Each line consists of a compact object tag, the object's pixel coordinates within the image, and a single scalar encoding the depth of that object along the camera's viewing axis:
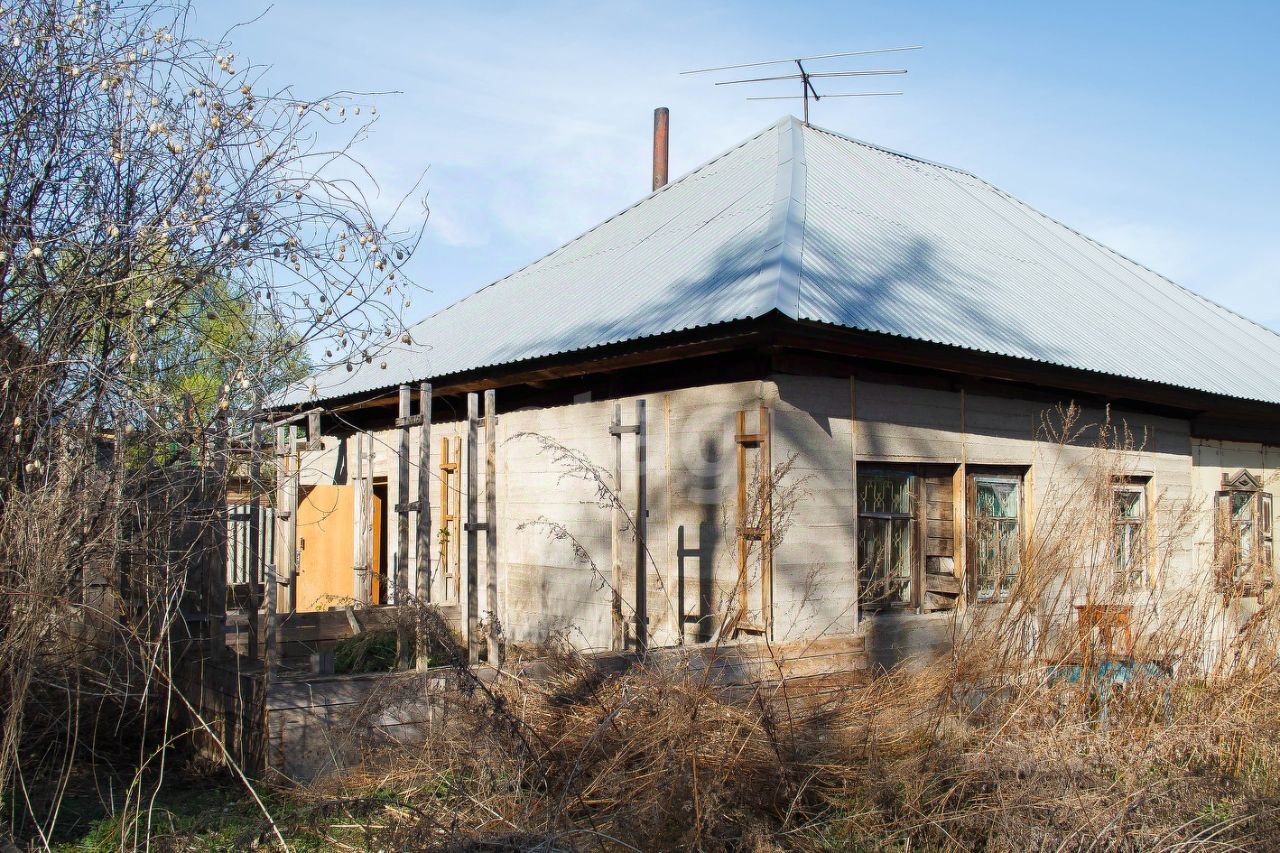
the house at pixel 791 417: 8.05
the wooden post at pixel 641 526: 8.20
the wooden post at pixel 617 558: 7.77
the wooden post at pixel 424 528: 7.09
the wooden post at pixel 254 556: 6.93
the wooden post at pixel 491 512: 7.33
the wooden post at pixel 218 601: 7.54
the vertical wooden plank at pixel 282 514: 6.85
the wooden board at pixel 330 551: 13.10
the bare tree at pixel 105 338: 5.52
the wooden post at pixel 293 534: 6.98
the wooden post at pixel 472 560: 7.39
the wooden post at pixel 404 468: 7.82
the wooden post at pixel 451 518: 11.45
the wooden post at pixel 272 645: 6.66
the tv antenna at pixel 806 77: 13.97
